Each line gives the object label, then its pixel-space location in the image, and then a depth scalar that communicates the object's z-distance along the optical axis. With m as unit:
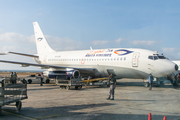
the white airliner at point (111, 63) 18.39
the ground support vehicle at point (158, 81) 18.80
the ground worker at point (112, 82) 11.66
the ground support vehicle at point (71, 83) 17.34
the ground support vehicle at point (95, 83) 20.64
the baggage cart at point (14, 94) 7.59
